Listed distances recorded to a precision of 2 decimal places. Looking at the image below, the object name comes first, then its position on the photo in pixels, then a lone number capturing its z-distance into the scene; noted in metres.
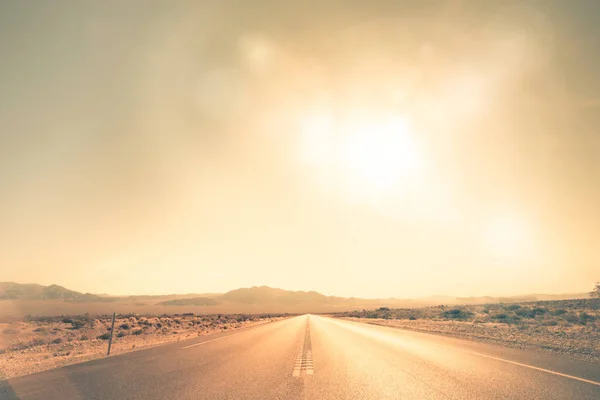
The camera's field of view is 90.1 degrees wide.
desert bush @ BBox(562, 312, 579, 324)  22.61
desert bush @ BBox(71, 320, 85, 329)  27.75
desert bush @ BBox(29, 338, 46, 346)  18.88
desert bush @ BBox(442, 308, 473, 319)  37.11
